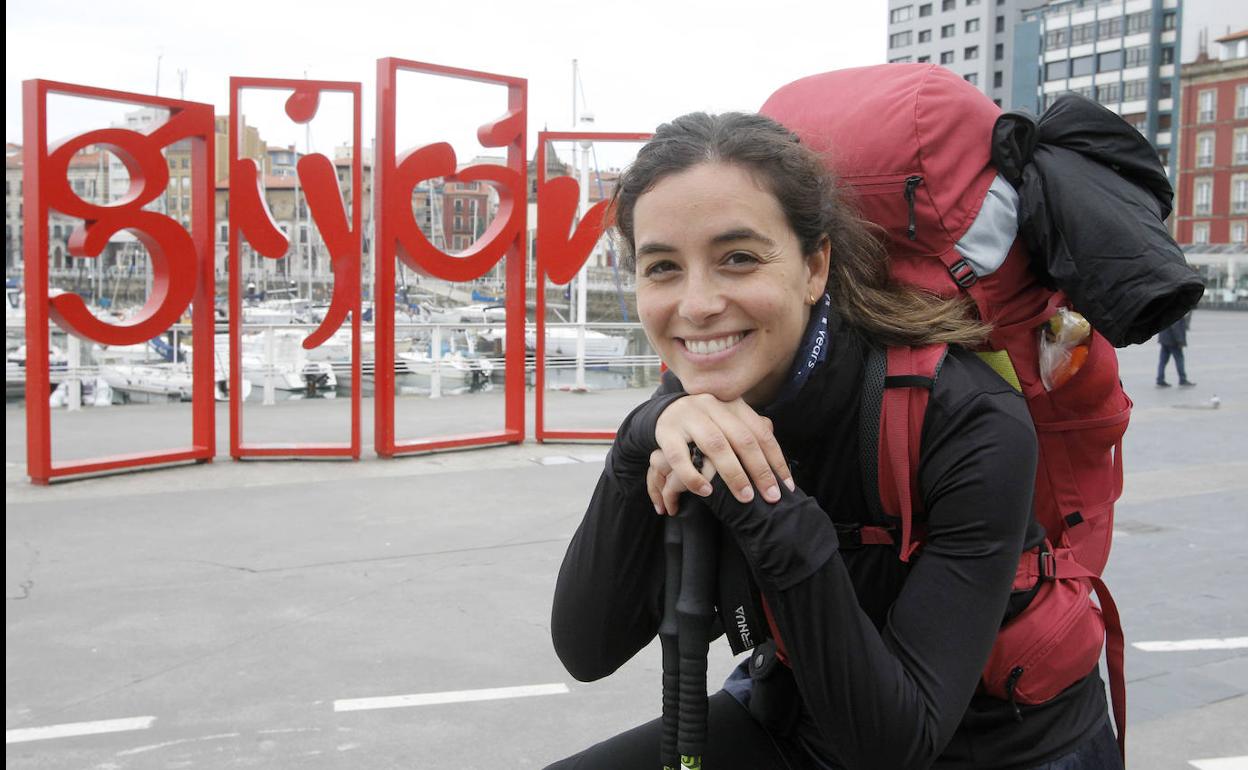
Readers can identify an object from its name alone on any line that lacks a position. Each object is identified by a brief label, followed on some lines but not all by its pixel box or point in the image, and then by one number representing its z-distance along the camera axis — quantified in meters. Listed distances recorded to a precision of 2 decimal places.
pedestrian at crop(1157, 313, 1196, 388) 15.90
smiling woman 1.41
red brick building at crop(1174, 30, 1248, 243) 69.25
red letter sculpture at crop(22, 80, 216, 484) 8.56
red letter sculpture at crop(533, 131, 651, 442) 10.88
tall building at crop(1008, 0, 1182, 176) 77.88
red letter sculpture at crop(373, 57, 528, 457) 9.96
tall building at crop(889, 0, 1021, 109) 95.00
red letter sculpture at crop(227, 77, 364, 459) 9.54
